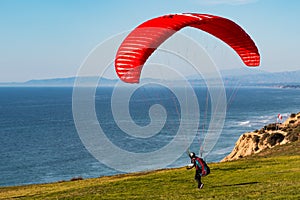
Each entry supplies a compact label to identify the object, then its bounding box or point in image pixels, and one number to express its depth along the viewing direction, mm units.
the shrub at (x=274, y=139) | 48281
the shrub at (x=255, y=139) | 50150
